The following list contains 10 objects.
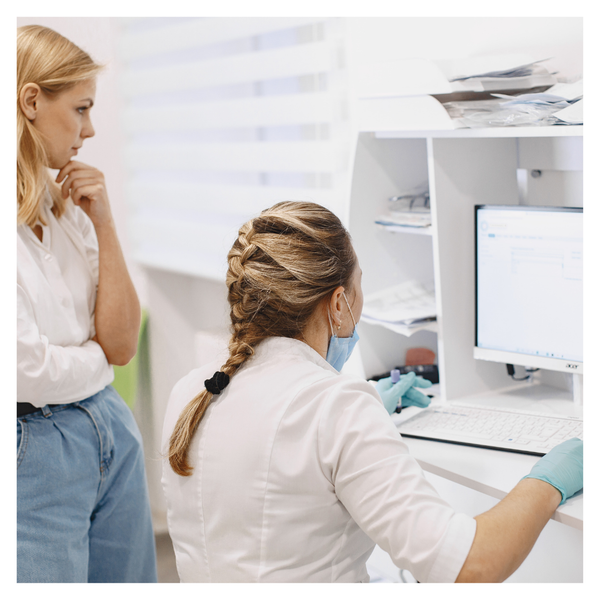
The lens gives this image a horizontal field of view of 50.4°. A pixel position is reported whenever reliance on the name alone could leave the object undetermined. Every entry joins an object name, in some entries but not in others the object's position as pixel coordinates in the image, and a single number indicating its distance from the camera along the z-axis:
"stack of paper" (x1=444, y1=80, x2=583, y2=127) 1.19
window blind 1.87
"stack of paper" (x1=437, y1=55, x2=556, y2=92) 1.33
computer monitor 1.36
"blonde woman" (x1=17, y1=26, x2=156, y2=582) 1.23
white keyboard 1.24
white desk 1.01
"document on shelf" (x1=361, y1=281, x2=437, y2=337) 1.55
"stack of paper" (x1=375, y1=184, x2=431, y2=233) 1.56
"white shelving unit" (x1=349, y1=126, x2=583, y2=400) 1.50
